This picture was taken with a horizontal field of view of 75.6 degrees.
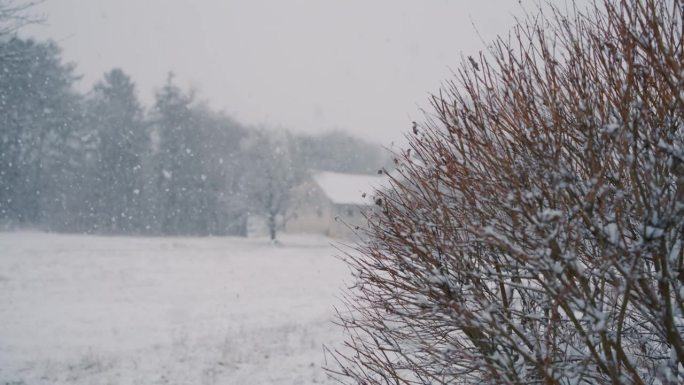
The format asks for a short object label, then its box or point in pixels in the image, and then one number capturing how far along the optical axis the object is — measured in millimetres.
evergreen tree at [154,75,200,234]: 45531
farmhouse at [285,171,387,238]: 47219
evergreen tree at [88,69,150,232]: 42875
